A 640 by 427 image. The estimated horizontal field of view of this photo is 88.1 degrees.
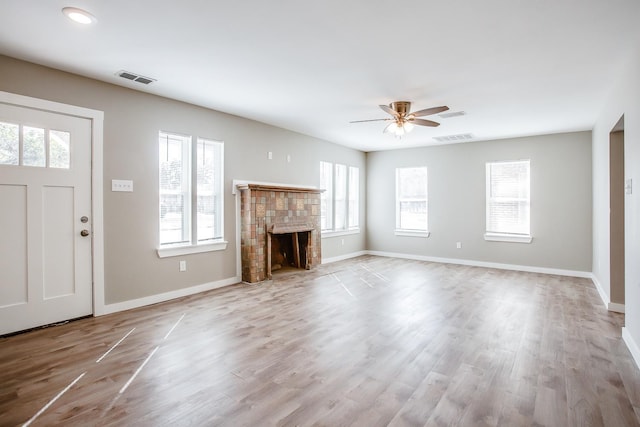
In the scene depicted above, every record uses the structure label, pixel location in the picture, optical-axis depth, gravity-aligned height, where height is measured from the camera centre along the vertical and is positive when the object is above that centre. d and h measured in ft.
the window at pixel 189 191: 13.98 +0.93
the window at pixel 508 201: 20.38 +0.61
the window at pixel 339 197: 22.91 +1.03
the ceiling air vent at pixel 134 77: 11.12 +4.69
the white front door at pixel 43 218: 9.99 -0.17
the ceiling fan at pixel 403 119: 13.87 +3.94
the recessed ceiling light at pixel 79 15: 7.53 +4.61
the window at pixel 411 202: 24.17 +0.69
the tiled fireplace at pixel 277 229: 16.53 -0.93
